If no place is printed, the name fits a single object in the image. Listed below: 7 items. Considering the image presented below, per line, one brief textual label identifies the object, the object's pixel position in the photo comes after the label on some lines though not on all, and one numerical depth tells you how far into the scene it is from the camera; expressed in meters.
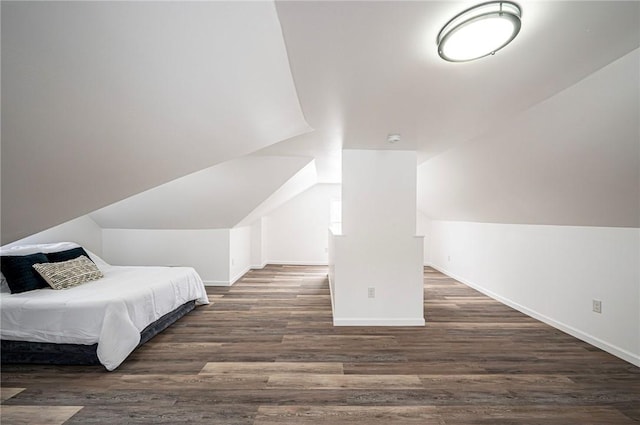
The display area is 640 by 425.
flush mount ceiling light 1.04
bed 2.33
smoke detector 2.73
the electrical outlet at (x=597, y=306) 2.71
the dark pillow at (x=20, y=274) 2.64
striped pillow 2.76
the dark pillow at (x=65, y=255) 3.15
